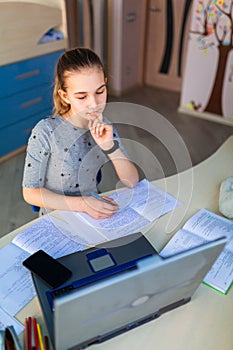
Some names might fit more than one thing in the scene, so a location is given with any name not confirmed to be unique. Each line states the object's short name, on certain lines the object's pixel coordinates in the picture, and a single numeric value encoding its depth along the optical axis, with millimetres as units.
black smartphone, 851
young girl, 1157
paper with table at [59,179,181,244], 1087
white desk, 792
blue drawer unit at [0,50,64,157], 2723
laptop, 568
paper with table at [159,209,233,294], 953
